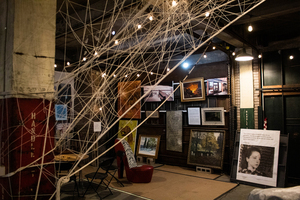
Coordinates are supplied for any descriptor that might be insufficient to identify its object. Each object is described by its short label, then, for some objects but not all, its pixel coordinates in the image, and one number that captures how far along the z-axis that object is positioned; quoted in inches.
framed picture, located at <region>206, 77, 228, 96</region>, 262.7
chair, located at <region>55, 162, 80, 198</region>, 176.1
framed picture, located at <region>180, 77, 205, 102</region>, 278.2
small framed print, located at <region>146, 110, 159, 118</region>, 312.7
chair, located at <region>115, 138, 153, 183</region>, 219.6
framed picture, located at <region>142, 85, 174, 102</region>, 307.7
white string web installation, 79.3
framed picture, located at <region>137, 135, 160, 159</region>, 306.3
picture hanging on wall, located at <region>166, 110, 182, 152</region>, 291.1
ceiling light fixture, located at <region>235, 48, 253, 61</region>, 201.5
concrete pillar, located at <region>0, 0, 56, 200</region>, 72.0
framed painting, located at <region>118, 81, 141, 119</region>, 330.6
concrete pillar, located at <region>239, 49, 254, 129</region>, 249.6
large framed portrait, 203.9
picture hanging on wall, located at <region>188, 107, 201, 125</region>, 279.6
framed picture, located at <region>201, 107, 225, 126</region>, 261.6
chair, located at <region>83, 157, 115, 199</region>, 178.9
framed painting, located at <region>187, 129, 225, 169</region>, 256.1
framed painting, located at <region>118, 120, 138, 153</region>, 329.2
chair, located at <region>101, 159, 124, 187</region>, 201.6
